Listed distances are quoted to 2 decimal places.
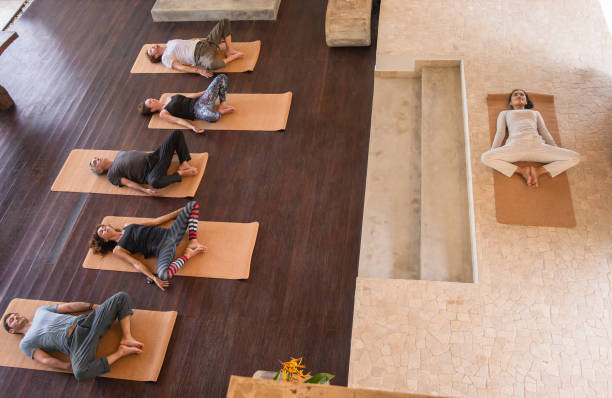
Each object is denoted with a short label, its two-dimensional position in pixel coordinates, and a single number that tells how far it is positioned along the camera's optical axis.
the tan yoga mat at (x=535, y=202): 2.91
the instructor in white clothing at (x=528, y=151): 3.00
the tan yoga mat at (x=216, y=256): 3.31
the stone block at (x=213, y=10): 4.93
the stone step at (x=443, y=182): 3.02
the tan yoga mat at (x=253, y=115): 4.07
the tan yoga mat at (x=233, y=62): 4.55
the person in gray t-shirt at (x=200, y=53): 4.41
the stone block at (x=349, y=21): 4.27
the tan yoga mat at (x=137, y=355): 2.96
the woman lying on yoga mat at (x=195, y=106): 3.94
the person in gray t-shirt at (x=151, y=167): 3.63
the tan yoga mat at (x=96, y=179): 3.78
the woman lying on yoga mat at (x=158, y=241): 3.22
